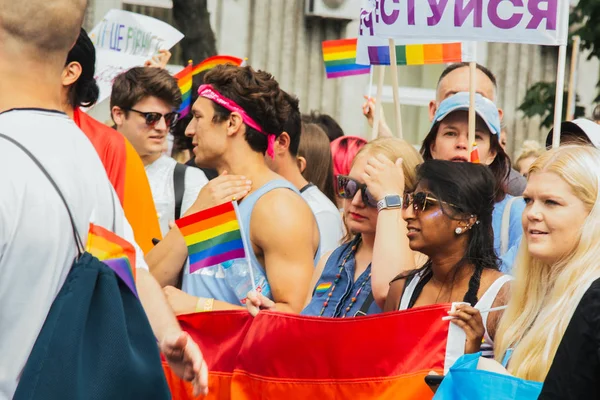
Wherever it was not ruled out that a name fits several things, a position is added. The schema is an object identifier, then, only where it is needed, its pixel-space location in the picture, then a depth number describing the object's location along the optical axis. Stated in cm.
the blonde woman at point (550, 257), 534
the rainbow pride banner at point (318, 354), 620
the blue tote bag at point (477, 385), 491
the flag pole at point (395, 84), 887
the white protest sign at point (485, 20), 803
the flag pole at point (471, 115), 791
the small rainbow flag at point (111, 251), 425
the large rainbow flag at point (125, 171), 743
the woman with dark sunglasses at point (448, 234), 640
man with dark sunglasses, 1009
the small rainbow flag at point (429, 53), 1045
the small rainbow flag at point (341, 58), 1293
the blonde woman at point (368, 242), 685
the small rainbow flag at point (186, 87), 1224
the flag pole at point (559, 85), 758
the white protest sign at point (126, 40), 1279
